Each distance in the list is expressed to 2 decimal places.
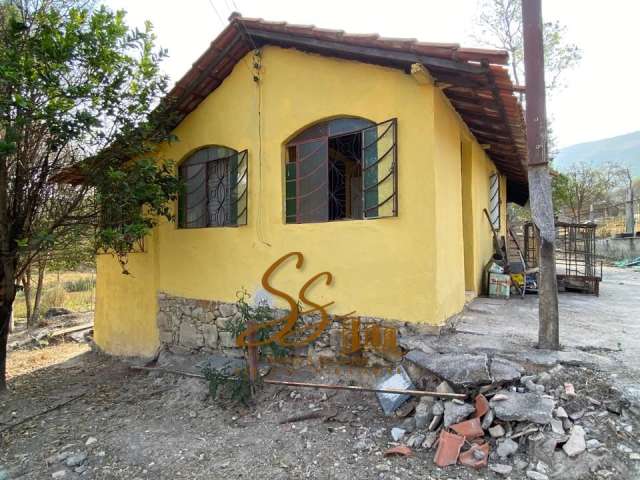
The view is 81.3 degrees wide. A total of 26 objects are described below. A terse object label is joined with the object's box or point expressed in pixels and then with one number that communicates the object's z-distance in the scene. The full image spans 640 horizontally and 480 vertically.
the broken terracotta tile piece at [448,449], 2.92
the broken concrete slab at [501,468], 2.71
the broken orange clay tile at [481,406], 3.13
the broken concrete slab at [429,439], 3.16
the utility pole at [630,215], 17.19
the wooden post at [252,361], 4.64
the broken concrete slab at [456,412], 3.18
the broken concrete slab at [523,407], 2.92
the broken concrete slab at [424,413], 3.40
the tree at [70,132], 4.80
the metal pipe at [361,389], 3.33
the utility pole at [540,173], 3.69
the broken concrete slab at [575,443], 2.65
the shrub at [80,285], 18.50
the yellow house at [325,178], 4.26
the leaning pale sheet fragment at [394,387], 3.77
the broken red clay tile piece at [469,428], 3.03
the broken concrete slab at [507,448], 2.83
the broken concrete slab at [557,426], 2.82
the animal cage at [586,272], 7.43
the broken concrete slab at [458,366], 3.32
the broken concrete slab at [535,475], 2.60
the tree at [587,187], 21.38
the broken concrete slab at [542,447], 2.72
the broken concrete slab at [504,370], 3.26
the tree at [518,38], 13.54
